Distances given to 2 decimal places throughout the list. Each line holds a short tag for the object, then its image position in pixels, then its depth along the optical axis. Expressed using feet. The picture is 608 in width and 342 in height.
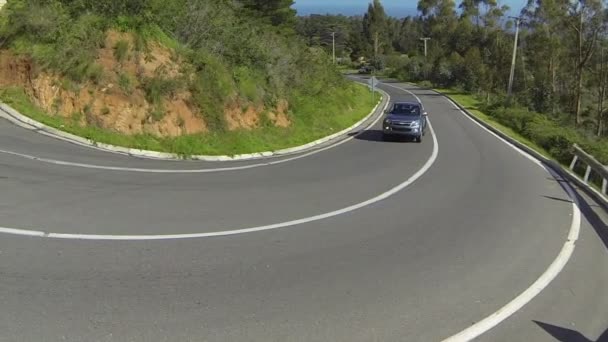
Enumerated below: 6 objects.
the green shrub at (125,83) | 55.77
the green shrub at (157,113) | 56.11
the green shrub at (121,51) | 57.47
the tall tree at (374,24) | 393.29
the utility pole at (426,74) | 261.65
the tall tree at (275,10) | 155.53
